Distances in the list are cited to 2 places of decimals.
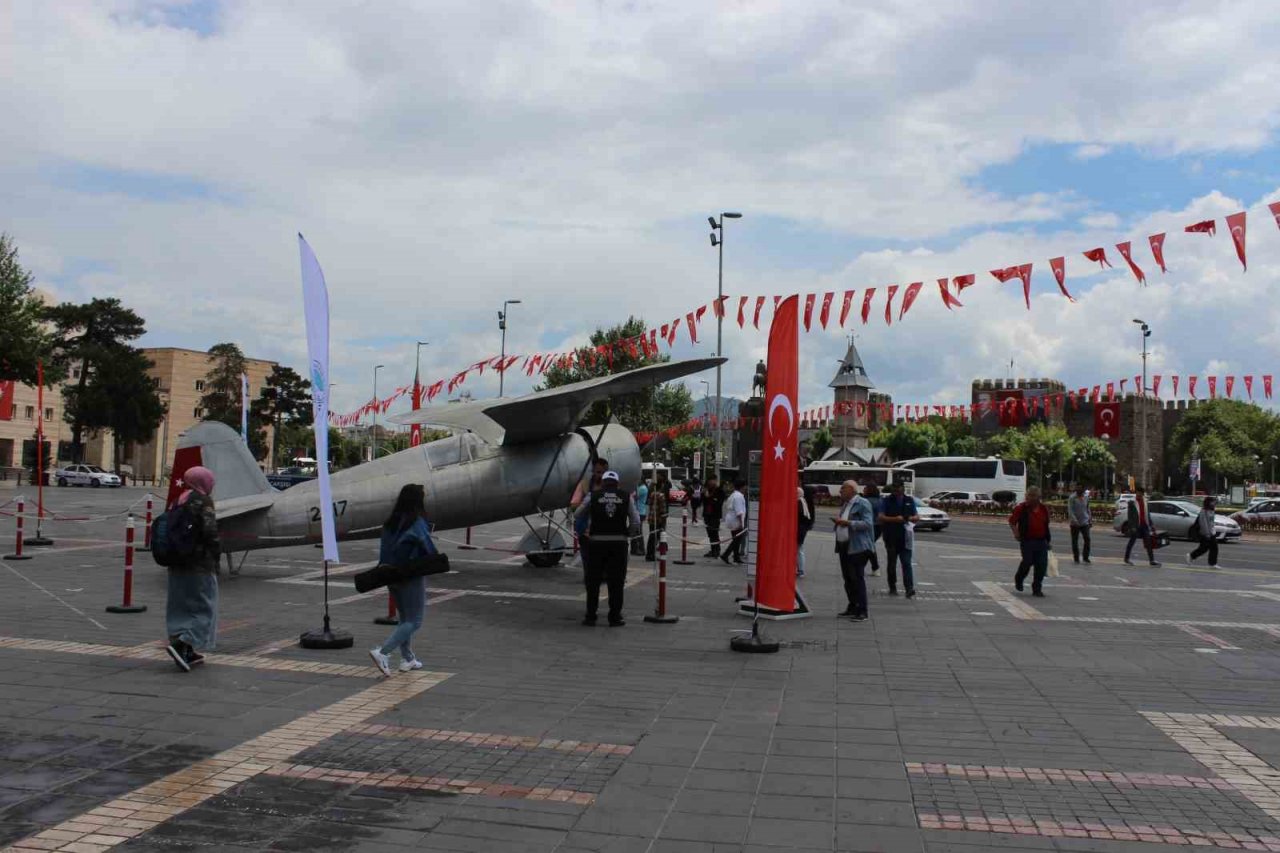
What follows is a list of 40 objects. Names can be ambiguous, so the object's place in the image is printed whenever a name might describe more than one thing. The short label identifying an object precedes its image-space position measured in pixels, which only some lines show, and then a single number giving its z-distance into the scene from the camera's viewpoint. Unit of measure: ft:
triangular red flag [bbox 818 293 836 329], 69.97
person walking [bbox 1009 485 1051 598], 49.55
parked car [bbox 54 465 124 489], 199.21
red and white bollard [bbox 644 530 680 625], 38.04
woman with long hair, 27.27
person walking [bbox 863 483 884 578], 48.16
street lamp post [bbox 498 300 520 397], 145.89
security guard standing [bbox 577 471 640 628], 36.14
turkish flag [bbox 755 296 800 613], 31.17
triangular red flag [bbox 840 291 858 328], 68.74
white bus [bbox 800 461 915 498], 203.72
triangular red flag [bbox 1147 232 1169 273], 51.83
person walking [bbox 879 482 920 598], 48.96
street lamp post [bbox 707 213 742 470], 117.80
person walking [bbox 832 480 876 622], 39.63
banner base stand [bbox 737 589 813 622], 40.16
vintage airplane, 47.75
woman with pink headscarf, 26.66
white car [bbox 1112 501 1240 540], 115.27
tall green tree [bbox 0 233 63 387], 120.88
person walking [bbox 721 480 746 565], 63.16
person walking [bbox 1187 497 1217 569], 72.18
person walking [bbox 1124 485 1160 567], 73.46
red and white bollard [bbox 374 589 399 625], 35.94
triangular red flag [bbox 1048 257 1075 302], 55.93
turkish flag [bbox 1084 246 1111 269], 54.44
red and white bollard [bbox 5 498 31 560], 53.16
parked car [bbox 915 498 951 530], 129.49
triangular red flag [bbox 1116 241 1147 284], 52.54
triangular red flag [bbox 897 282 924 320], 65.16
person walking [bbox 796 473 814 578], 47.37
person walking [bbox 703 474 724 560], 71.67
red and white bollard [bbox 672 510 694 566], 63.57
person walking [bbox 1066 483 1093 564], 72.90
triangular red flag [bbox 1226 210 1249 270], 47.60
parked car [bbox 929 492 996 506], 192.34
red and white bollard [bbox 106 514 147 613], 36.01
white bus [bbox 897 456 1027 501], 203.62
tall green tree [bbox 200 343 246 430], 289.53
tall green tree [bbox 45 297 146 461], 227.61
